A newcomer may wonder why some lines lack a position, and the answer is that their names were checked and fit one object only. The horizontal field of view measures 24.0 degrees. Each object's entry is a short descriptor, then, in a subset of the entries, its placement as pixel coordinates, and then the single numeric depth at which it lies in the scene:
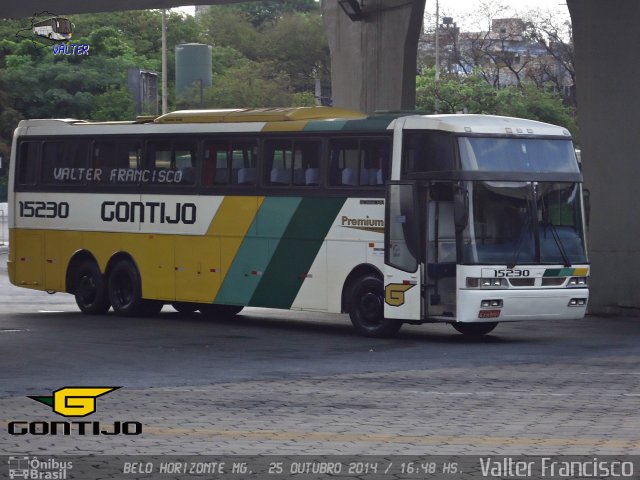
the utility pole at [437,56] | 79.69
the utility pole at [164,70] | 86.19
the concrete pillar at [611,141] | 26.89
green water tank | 93.88
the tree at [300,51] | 115.12
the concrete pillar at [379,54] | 30.27
